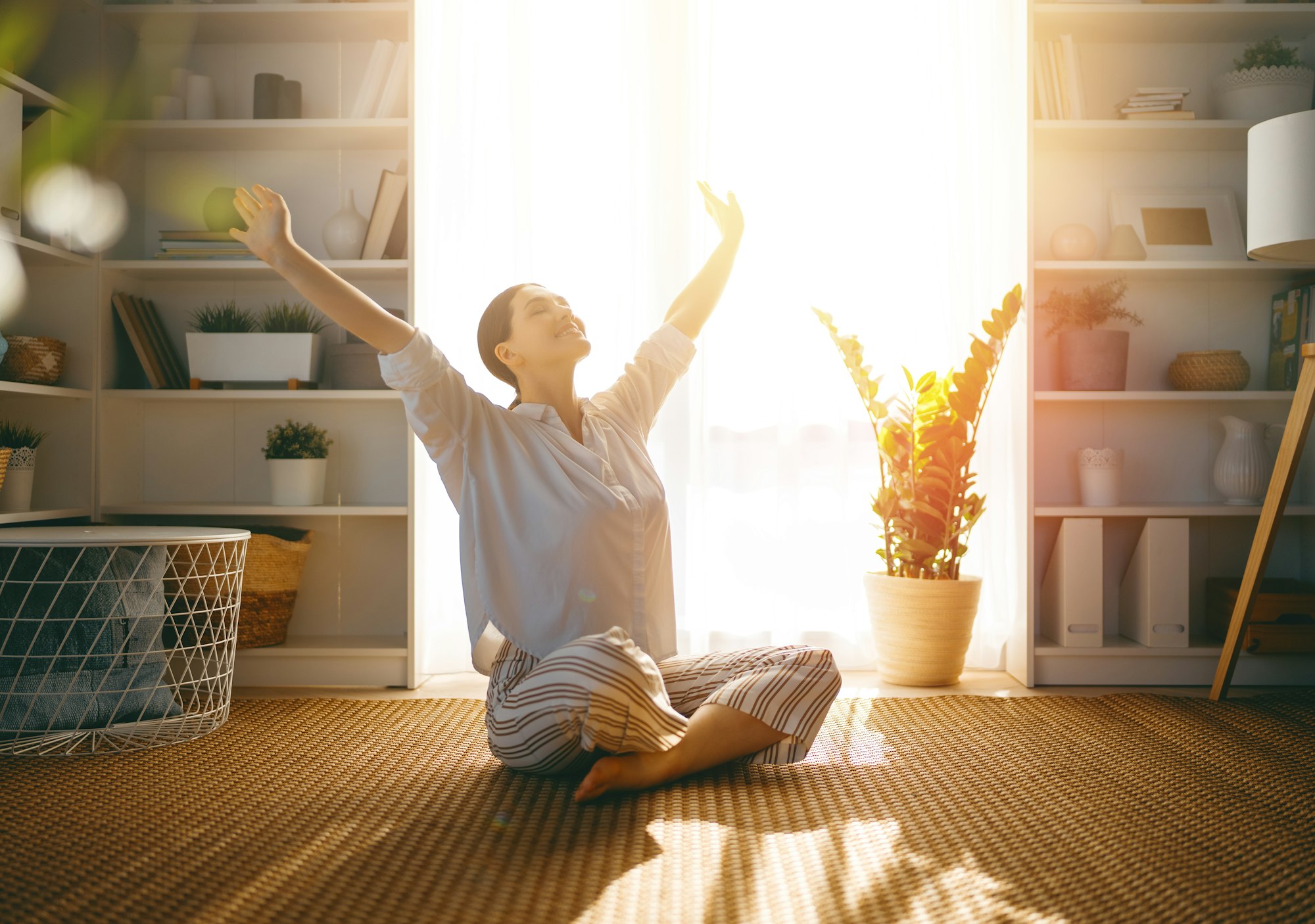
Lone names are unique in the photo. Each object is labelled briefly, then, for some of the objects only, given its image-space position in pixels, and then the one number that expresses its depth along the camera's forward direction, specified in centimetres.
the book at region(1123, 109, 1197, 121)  273
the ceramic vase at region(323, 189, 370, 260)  271
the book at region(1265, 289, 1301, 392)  279
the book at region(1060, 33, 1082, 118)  271
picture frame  286
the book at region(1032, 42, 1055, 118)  271
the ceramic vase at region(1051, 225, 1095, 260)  273
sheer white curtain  283
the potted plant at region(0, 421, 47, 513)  241
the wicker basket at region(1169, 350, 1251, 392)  271
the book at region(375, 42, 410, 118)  268
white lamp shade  209
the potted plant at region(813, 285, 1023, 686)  258
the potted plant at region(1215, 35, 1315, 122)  270
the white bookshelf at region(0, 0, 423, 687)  264
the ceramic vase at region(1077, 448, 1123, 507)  274
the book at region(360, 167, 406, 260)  269
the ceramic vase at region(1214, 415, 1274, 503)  269
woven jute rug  125
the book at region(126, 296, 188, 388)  273
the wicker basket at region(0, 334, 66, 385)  242
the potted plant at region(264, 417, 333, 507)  270
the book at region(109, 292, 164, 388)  271
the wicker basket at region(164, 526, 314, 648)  256
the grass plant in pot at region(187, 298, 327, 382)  268
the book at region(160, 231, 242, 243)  269
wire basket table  200
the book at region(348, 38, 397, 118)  269
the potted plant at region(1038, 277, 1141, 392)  270
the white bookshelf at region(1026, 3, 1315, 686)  288
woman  156
